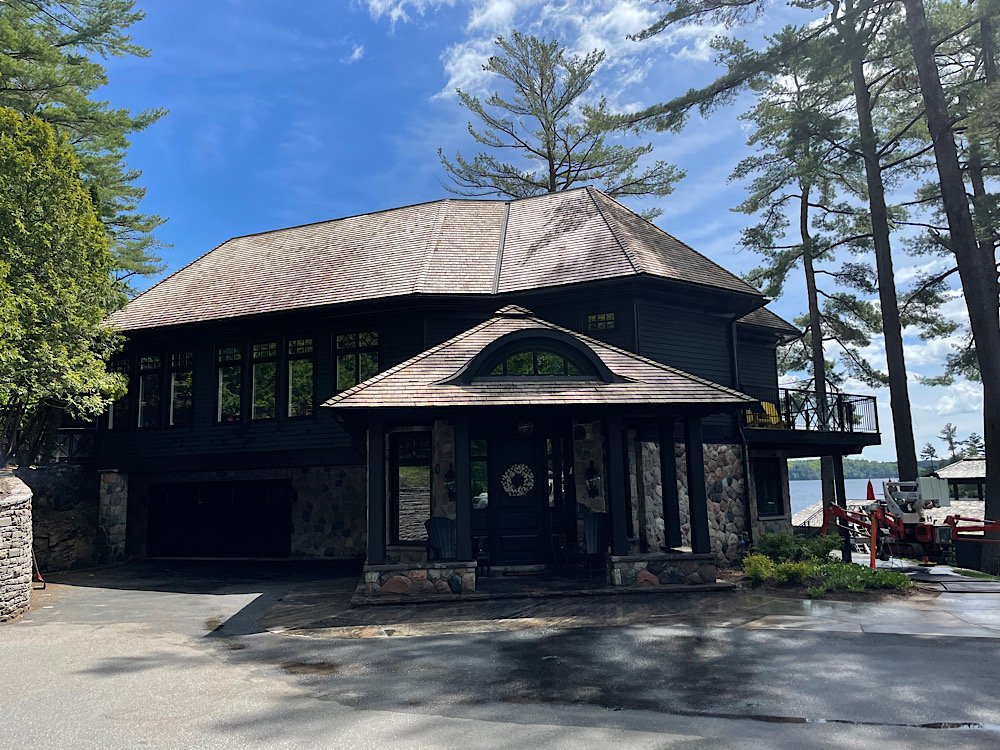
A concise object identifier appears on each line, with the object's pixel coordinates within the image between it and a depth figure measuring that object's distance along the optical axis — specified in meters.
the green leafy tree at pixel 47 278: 13.80
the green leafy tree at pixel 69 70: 18.47
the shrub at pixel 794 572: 11.88
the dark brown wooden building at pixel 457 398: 12.02
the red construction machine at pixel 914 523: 14.53
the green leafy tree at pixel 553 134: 29.02
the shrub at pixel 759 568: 12.09
